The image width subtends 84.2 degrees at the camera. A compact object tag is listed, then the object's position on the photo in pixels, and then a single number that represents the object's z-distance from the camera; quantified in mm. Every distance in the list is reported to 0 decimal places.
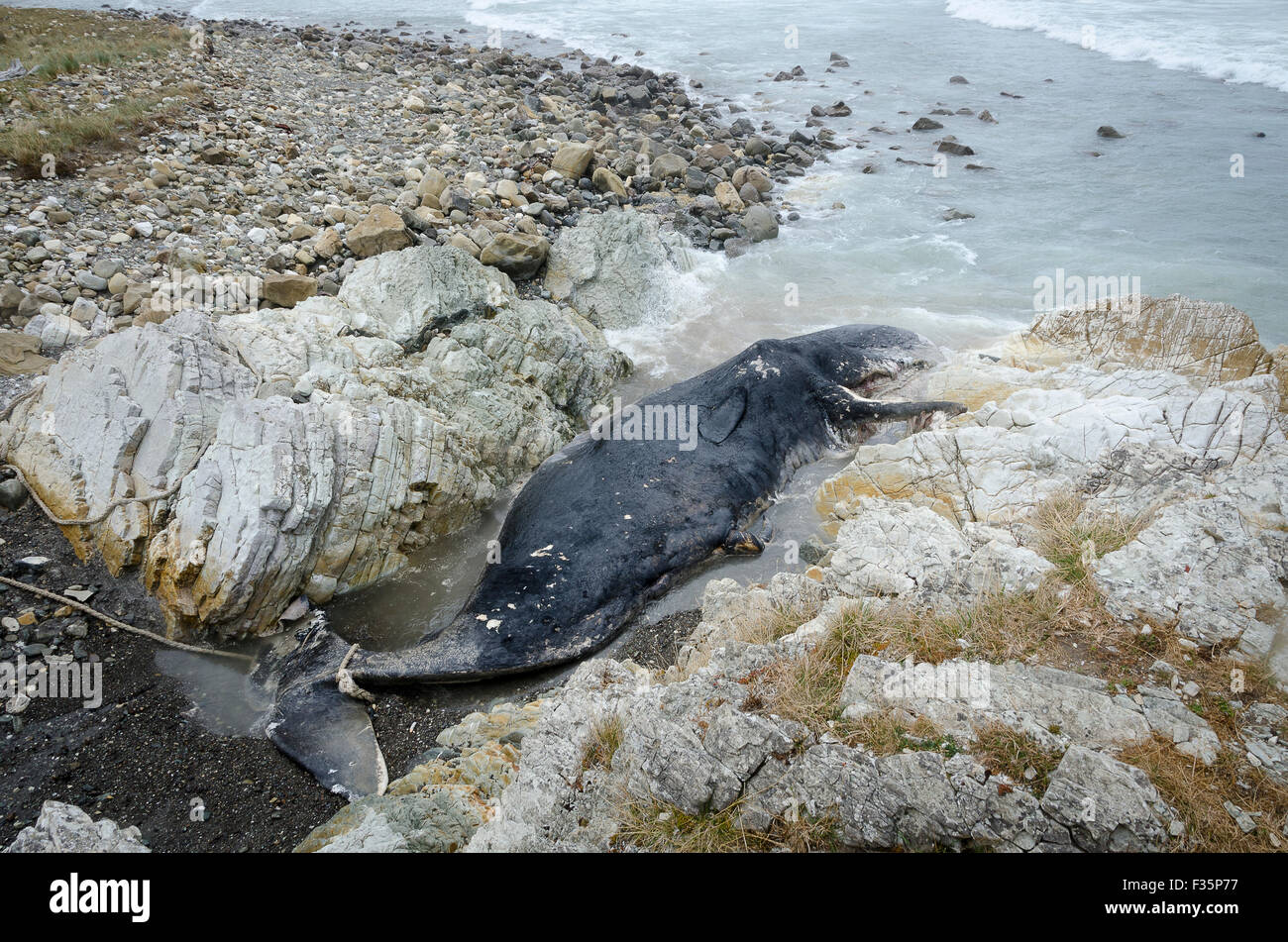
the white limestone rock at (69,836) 3443
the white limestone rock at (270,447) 5992
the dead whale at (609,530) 5445
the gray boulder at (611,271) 11430
